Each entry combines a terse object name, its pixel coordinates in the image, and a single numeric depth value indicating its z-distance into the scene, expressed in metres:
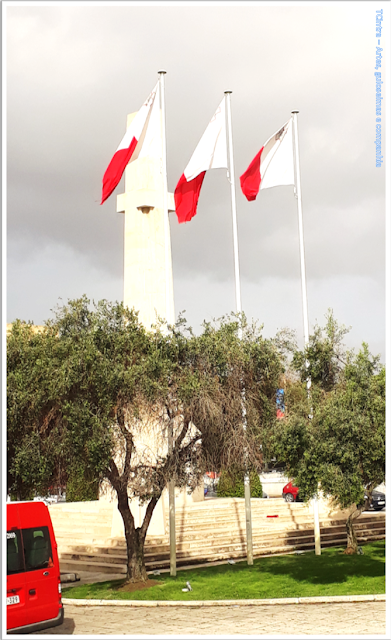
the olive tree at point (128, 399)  14.60
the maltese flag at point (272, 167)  19.23
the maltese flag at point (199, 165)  18.66
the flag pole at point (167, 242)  17.78
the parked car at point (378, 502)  34.22
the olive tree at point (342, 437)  14.35
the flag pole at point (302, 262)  20.17
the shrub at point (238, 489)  31.12
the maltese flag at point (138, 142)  17.78
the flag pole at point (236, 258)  19.06
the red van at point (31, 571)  10.71
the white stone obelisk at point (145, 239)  22.92
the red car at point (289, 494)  33.70
